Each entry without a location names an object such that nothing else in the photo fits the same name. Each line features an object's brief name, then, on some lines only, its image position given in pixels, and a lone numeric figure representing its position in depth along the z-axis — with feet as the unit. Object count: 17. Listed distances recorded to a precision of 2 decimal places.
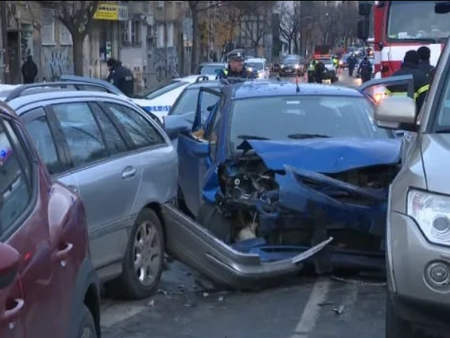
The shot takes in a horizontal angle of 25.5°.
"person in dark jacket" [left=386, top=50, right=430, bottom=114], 39.25
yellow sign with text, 160.35
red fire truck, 59.31
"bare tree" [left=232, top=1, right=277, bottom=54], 127.65
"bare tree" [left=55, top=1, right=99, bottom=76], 121.60
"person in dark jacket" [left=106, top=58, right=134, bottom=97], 68.49
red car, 11.18
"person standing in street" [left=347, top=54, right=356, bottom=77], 174.70
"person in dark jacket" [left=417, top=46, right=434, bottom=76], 44.78
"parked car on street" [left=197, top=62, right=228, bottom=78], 98.23
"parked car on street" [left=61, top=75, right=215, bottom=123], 59.77
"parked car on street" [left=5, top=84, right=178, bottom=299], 21.07
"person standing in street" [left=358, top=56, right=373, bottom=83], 111.75
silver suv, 14.78
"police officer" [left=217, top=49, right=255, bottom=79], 52.11
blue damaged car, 24.66
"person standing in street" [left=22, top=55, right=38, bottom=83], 112.69
